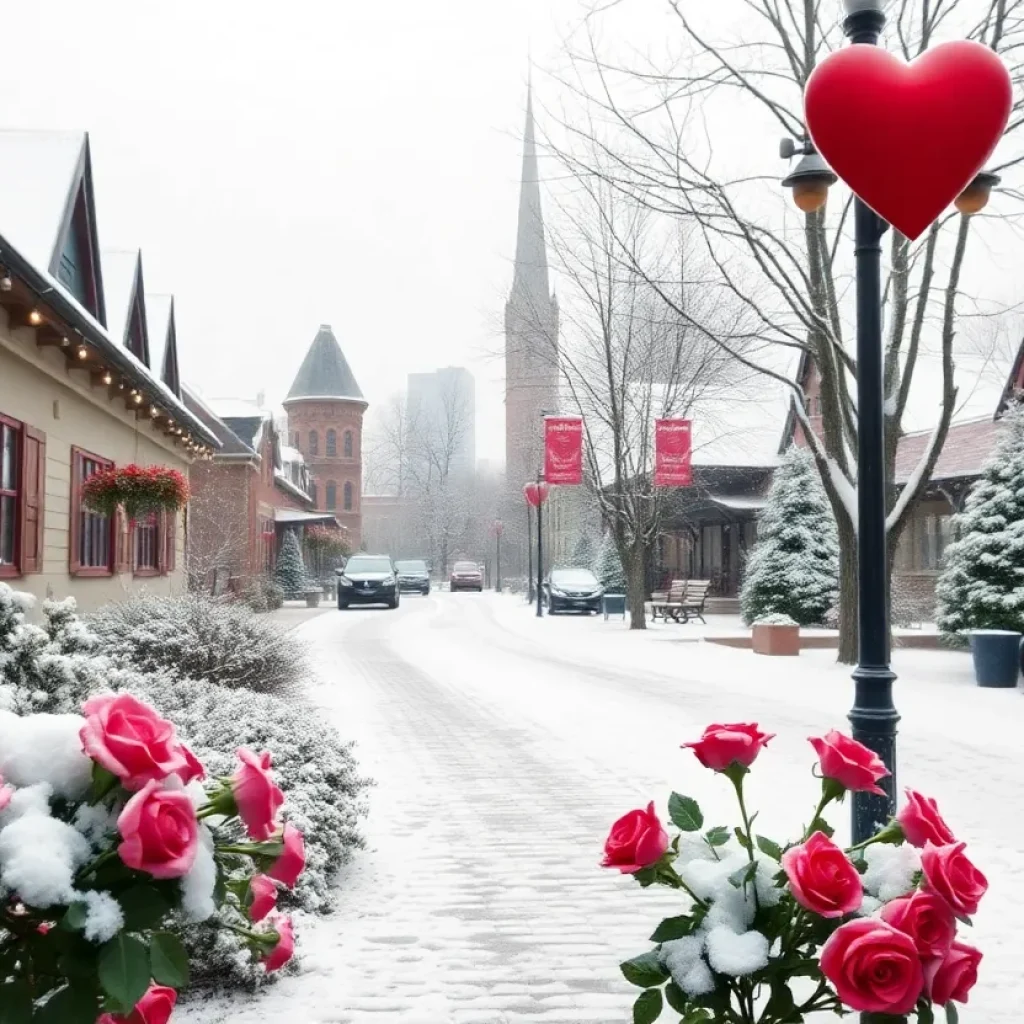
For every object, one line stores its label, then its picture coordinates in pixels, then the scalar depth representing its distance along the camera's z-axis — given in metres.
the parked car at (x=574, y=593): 33.69
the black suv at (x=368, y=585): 35.09
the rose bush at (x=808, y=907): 2.06
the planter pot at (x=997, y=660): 14.24
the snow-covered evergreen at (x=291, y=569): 41.59
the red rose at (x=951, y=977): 2.06
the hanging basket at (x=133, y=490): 12.23
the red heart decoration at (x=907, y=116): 4.26
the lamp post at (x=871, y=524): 4.70
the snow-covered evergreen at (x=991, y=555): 18.09
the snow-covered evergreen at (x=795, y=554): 26.95
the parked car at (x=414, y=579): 49.22
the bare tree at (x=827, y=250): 13.66
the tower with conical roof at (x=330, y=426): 73.38
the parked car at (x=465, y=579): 59.22
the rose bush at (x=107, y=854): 1.61
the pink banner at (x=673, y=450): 22.00
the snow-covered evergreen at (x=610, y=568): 39.66
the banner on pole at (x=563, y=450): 24.17
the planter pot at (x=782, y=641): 18.67
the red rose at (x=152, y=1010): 1.88
